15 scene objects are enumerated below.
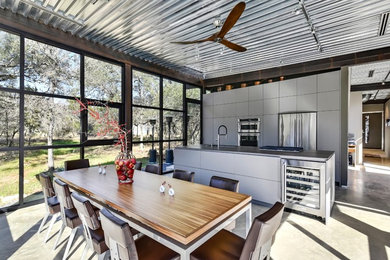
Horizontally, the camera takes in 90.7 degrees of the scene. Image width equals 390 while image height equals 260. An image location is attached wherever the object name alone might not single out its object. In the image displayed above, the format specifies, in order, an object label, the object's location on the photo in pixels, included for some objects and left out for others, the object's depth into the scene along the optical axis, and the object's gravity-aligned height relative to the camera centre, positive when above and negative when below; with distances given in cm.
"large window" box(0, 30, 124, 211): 336 +34
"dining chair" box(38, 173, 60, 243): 244 -83
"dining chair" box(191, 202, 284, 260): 115 -78
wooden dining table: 127 -65
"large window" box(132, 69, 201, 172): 536 +38
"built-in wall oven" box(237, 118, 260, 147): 598 -9
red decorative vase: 232 -48
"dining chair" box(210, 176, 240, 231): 218 -65
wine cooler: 289 -92
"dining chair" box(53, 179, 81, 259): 202 -85
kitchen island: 308 -72
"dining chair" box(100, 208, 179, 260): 118 -76
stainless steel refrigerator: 503 -2
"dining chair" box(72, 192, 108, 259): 159 -81
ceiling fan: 228 +139
